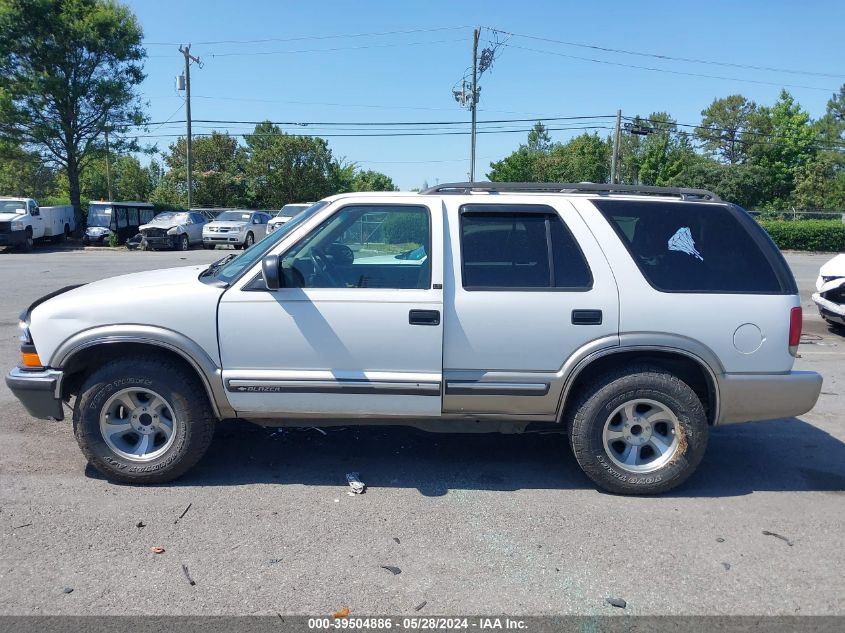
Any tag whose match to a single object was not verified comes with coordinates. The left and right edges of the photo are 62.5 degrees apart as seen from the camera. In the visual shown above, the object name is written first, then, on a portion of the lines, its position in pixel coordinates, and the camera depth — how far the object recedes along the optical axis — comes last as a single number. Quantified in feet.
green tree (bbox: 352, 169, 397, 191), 173.47
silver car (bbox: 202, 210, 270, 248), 92.89
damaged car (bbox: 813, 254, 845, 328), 30.83
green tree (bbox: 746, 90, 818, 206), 179.83
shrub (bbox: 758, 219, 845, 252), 108.99
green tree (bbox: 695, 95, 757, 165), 224.25
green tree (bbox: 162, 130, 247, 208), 156.15
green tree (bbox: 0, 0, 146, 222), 94.43
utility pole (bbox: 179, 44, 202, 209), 113.09
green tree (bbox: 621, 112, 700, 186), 174.91
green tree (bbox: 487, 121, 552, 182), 153.17
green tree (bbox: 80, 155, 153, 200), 186.60
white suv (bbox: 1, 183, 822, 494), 14.15
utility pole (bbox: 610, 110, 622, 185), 121.80
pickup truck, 82.74
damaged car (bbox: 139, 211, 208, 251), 90.02
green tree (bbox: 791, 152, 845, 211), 177.47
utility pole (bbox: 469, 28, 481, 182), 109.29
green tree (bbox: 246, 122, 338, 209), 150.61
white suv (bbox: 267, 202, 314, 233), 84.41
